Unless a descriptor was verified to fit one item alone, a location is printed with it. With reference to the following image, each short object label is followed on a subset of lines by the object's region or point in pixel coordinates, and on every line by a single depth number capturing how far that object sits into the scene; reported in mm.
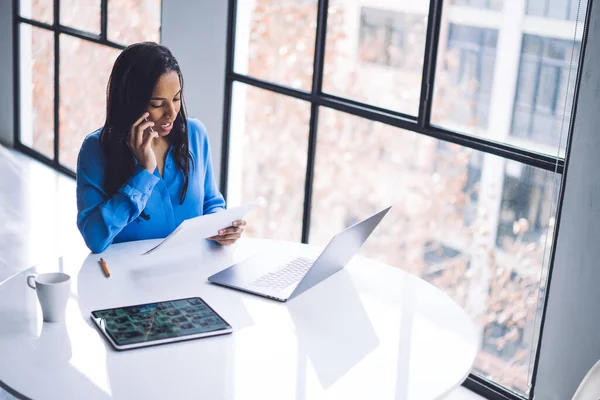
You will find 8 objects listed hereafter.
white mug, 1602
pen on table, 1899
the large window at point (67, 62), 4719
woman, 2080
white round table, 1434
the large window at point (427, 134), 2484
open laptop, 1837
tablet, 1571
